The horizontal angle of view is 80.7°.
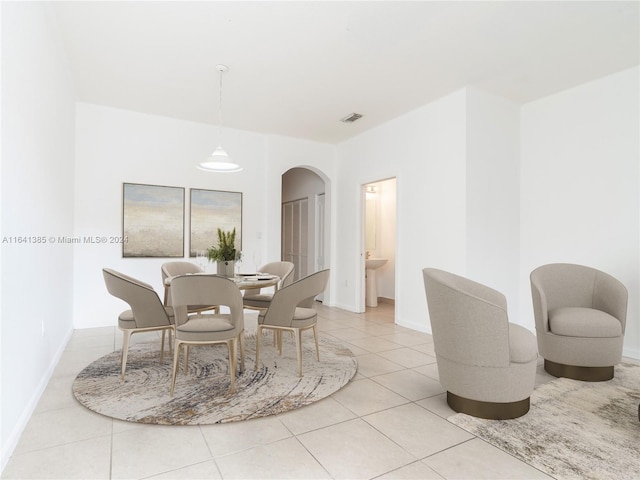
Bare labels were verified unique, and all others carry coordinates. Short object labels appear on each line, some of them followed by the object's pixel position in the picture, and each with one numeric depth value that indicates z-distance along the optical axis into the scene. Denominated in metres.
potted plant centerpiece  3.52
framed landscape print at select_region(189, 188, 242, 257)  5.51
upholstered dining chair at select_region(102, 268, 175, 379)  2.92
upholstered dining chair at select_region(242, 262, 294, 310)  3.97
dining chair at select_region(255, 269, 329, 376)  3.13
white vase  3.52
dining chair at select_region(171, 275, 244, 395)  2.66
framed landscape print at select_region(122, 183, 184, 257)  5.10
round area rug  2.43
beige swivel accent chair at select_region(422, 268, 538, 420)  2.31
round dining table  3.24
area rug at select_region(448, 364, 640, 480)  1.88
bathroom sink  6.69
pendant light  3.80
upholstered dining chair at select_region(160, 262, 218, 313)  3.80
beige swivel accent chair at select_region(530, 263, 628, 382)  2.98
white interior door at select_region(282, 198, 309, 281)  7.71
